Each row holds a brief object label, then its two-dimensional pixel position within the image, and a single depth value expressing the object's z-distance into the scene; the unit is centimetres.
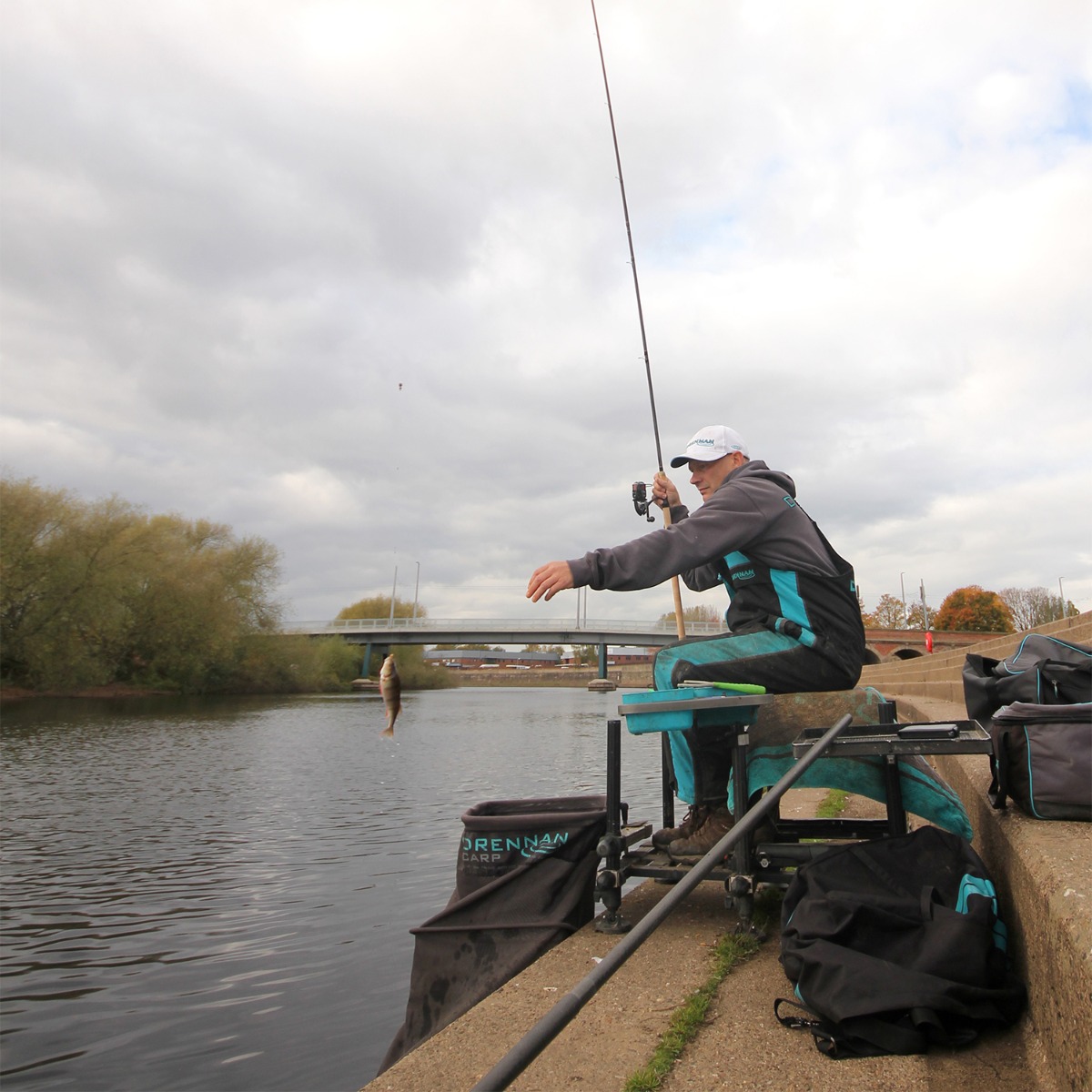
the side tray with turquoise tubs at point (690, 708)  316
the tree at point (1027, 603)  8306
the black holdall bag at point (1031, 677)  308
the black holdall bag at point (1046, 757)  270
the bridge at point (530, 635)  5906
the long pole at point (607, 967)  132
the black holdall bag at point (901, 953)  229
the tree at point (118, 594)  3631
